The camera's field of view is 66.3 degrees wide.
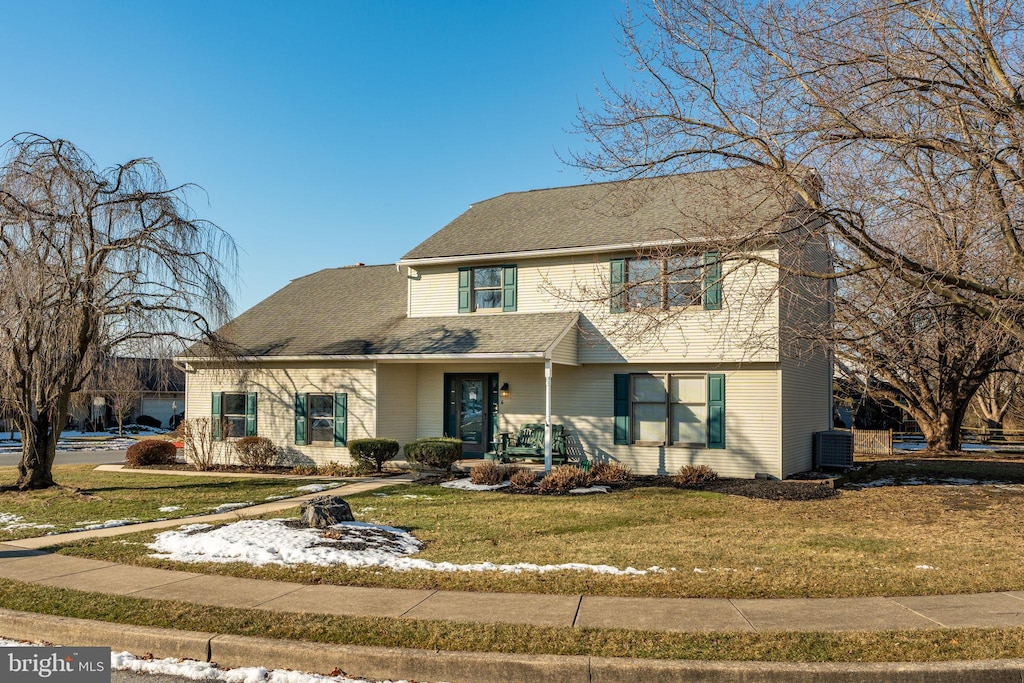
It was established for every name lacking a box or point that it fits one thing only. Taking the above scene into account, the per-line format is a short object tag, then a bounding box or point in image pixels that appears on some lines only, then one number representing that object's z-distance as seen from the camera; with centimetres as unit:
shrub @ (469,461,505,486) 1580
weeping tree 1374
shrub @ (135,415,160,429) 4784
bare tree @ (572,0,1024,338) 1089
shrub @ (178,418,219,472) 2064
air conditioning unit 1878
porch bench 1738
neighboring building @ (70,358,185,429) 4511
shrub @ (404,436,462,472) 1734
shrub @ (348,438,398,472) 1811
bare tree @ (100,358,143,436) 1603
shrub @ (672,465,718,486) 1591
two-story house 1659
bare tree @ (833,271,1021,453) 2170
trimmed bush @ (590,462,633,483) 1597
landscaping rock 1000
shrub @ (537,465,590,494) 1495
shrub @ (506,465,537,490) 1521
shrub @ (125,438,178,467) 2112
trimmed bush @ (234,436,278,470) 1997
